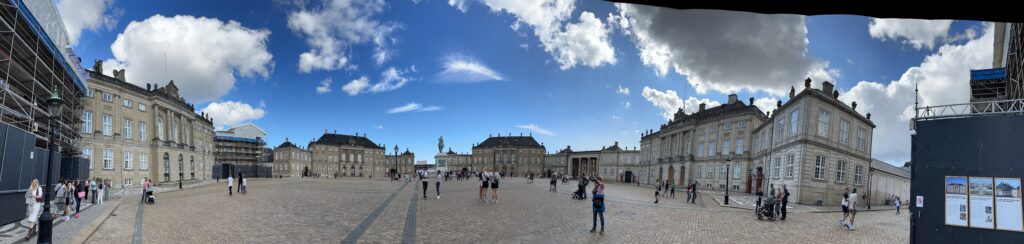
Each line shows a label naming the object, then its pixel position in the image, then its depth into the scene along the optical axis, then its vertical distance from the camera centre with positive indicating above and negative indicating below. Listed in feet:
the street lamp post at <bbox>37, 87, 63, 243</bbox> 32.14 -6.97
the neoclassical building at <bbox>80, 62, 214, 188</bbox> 119.65 -2.95
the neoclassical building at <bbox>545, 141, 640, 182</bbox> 271.49 -18.12
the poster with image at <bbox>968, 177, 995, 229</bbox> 36.06 -4.59
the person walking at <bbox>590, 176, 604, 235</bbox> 41.81 -5.62
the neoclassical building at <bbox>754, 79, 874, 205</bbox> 92.68 -0.97
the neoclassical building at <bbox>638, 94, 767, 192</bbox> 144.66 -2.46
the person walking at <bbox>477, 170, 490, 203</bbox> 73.49 -7.68
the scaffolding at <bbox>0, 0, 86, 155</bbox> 52.80 +7.78
